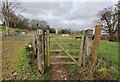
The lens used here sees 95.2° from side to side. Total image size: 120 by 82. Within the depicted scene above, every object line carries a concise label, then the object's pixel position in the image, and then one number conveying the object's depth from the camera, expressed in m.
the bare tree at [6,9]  8.73
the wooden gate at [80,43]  2.55
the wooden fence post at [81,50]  2.60
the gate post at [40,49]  2.36
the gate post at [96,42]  2.37
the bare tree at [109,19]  12.79
